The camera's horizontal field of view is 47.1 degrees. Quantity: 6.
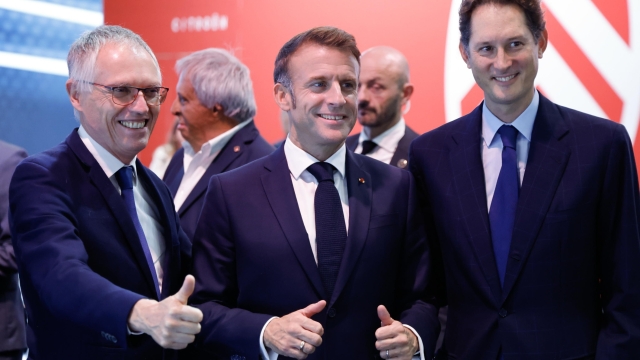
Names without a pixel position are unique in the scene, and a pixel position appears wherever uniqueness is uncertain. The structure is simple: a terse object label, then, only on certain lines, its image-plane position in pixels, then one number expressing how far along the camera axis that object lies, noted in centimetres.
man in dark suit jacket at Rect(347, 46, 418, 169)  419
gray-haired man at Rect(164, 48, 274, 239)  389
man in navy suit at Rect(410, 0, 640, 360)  236
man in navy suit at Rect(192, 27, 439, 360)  234
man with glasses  195
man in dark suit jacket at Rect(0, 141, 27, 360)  336
